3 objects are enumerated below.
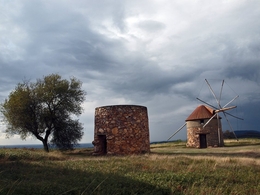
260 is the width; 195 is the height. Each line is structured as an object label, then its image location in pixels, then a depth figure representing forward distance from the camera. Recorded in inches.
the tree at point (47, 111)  935.7
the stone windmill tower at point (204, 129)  1262.3
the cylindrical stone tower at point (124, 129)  746.2
